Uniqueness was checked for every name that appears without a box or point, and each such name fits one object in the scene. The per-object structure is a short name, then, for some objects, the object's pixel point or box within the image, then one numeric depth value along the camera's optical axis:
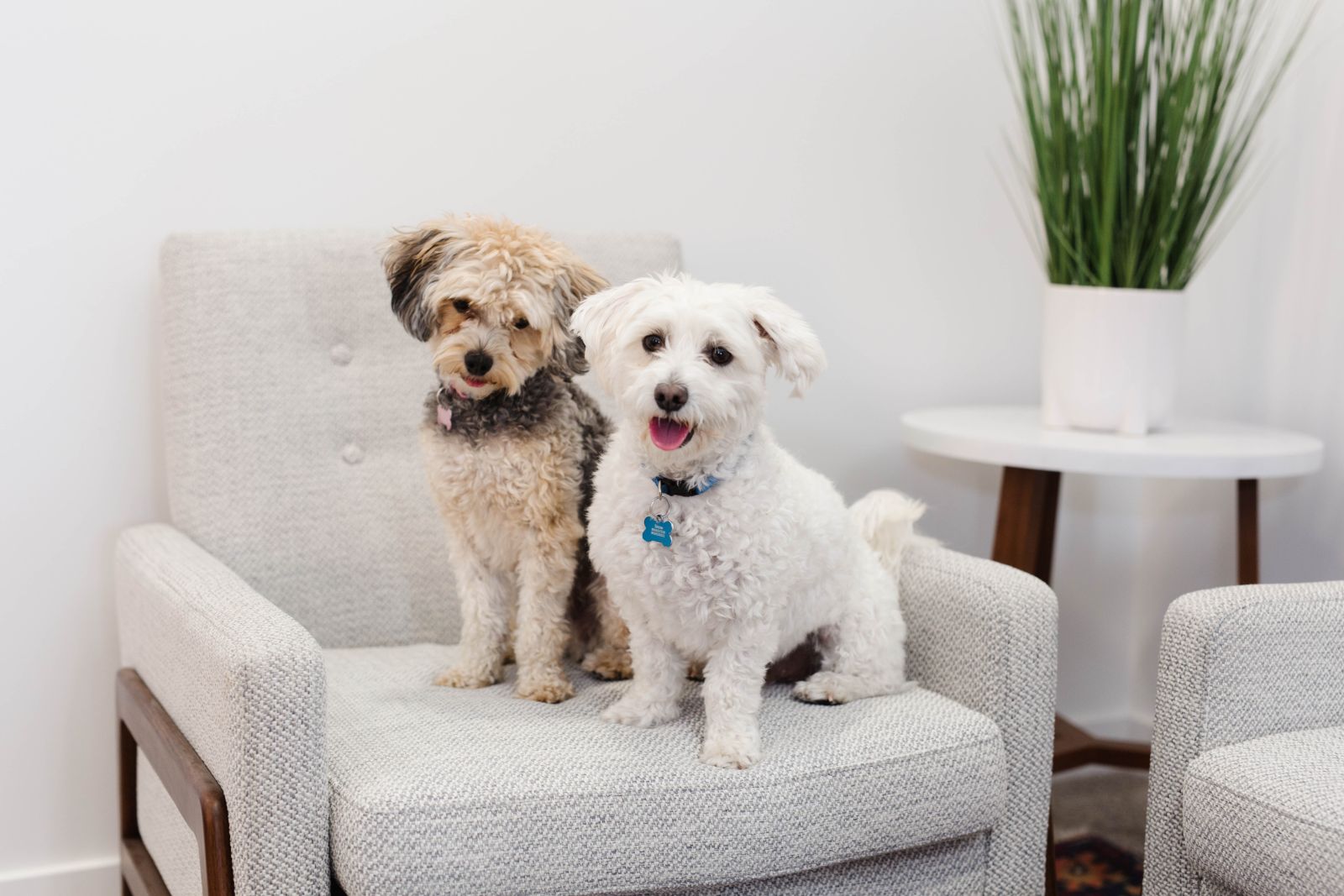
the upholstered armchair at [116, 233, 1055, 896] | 1.23
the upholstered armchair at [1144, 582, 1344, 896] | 1.36
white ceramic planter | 2.01
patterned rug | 2.13
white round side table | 1.86
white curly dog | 1.33
